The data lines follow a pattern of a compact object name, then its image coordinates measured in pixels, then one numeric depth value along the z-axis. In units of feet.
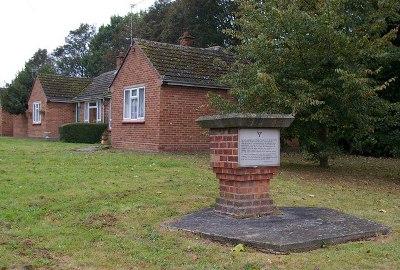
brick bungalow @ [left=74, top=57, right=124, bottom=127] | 96.02
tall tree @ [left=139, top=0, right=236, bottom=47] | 137.18
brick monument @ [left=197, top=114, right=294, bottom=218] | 22.45
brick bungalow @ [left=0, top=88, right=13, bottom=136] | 149.59
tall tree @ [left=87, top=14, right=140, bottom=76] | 223.34
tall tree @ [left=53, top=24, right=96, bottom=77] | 272.51
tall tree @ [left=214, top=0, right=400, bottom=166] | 41.01
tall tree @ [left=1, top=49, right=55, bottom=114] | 132.46
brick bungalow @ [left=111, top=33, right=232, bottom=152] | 62.54
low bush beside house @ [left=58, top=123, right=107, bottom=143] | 90.27
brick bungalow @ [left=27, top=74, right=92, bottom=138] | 111.75
